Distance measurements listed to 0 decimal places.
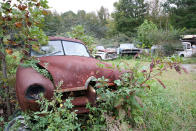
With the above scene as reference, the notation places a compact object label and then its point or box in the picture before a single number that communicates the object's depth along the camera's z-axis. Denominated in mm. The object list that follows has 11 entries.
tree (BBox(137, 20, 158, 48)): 15959
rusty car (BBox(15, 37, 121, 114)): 1802
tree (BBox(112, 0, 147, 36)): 32700
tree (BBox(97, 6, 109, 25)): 52812
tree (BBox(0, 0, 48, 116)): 2195
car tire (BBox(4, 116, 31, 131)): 1752
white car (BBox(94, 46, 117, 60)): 11335
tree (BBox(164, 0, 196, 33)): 26609
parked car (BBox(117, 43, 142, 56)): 12156
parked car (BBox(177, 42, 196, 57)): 14050
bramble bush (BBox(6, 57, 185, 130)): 1566
